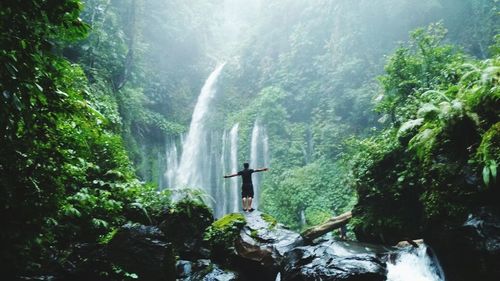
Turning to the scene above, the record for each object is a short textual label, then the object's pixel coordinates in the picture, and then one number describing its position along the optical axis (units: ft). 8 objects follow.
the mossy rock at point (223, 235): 26.27
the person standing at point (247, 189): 32.96
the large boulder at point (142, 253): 20.10
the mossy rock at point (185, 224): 27.45
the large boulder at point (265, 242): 23.64
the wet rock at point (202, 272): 23.16
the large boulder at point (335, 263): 17.81
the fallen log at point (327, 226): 30.09
